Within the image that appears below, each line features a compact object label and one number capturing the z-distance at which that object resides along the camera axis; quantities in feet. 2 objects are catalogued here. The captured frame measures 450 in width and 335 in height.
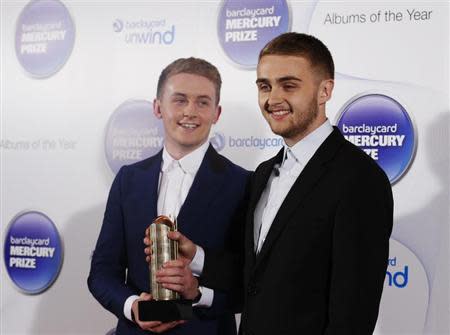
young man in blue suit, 11.50
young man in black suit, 9.37
